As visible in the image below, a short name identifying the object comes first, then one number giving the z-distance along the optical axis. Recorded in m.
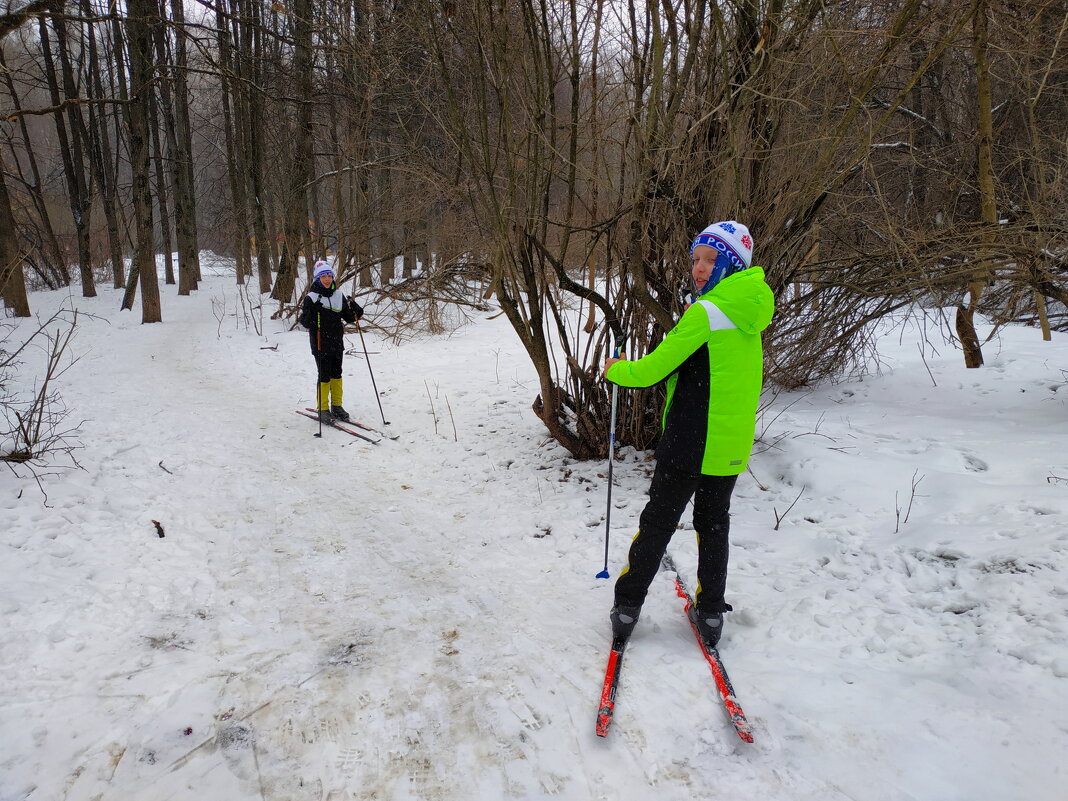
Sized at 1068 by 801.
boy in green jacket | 2.91
